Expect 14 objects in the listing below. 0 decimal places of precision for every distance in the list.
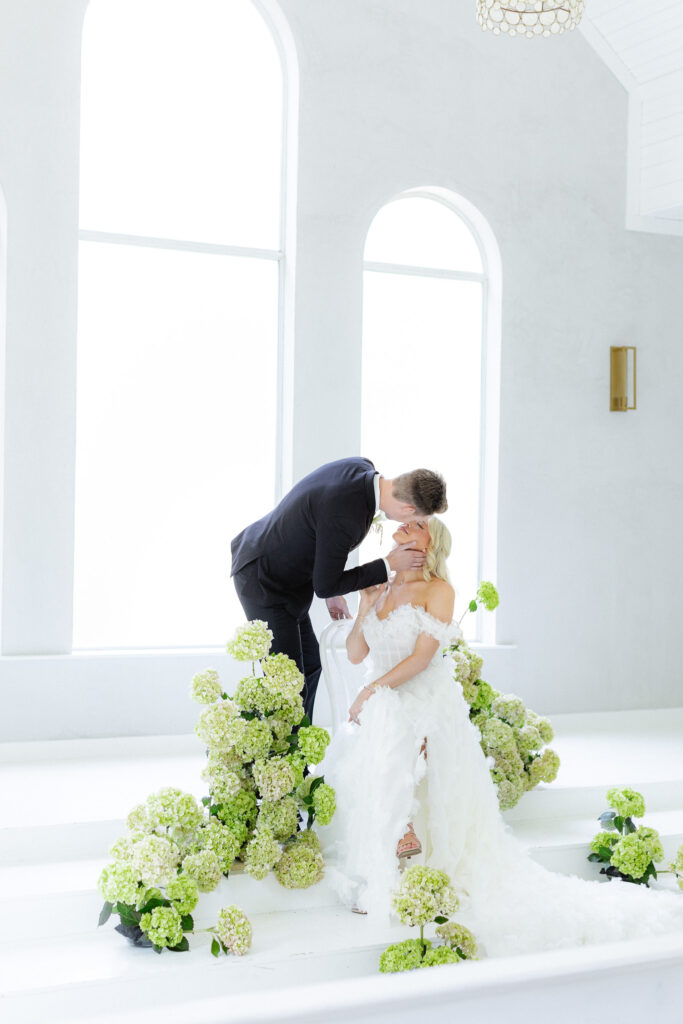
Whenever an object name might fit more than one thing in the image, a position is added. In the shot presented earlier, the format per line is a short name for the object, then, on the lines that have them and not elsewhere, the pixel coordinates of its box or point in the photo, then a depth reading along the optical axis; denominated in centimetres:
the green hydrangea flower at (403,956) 316
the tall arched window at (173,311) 564
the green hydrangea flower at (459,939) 322
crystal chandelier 381
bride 350
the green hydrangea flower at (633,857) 400
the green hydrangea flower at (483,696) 467
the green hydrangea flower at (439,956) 312
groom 373
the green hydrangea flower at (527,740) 462
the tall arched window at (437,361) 634
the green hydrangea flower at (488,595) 454
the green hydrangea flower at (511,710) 466
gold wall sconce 668
